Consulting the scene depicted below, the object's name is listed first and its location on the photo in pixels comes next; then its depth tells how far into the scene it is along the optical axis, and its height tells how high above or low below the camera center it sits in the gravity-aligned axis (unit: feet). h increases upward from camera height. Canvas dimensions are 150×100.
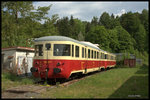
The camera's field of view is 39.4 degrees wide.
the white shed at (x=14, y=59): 50.11 -2.11
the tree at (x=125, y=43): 171.69 +5.63
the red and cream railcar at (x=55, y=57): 37.50 -1.28
